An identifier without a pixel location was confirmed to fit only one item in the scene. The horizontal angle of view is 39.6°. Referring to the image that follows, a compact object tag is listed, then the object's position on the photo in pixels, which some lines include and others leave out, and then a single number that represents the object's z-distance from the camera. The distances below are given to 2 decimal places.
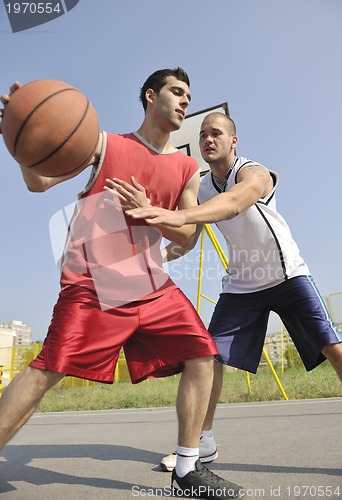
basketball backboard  7.40
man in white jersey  3.11
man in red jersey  2.39
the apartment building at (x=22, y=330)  149.00
